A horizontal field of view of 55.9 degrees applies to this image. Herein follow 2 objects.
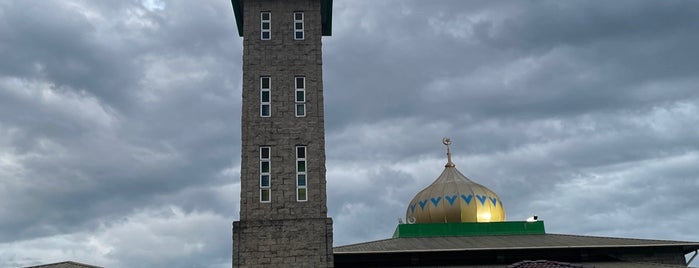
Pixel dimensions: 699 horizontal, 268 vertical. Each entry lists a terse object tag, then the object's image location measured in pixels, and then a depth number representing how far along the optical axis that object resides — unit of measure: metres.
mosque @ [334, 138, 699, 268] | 30.45
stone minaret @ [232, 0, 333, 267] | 27.67
